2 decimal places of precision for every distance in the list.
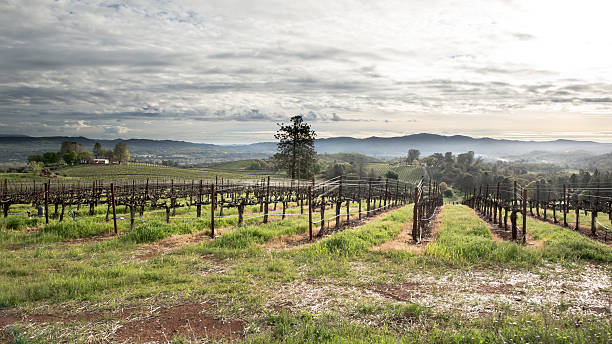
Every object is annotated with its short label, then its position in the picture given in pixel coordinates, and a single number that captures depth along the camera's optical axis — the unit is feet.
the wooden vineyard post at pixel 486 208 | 108.91
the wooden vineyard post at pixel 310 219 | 47.01
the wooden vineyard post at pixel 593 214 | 61.31
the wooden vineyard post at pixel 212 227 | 48.00
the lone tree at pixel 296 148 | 173.58
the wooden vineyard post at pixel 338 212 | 57.52
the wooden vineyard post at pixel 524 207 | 47.44
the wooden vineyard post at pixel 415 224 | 46.18
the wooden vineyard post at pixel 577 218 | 73.30
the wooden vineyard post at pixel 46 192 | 51.81
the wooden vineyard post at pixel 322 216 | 52.34
